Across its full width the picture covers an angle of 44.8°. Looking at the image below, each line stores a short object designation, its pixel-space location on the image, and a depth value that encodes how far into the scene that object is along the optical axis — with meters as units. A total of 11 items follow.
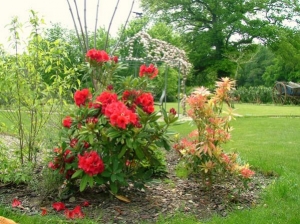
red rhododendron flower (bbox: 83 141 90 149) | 2.84
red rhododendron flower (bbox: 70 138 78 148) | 2.86
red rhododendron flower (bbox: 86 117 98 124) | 2.70
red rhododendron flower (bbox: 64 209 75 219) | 2.52
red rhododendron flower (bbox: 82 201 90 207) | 2.77
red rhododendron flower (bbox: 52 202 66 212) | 2.67
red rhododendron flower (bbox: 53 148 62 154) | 2.91
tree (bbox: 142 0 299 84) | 24.44
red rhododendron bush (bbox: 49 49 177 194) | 2.60
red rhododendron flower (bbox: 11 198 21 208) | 2.73
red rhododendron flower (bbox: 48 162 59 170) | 2.88
